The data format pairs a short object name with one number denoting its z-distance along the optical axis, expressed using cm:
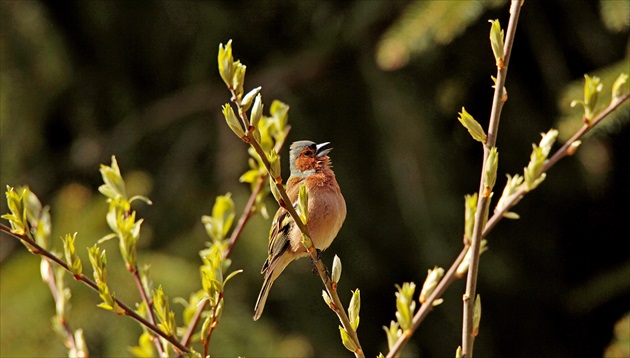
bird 635
